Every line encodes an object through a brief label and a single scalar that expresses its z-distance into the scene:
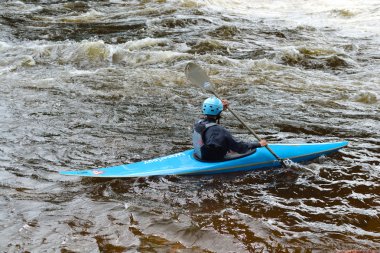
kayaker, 10.00
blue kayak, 9.95
